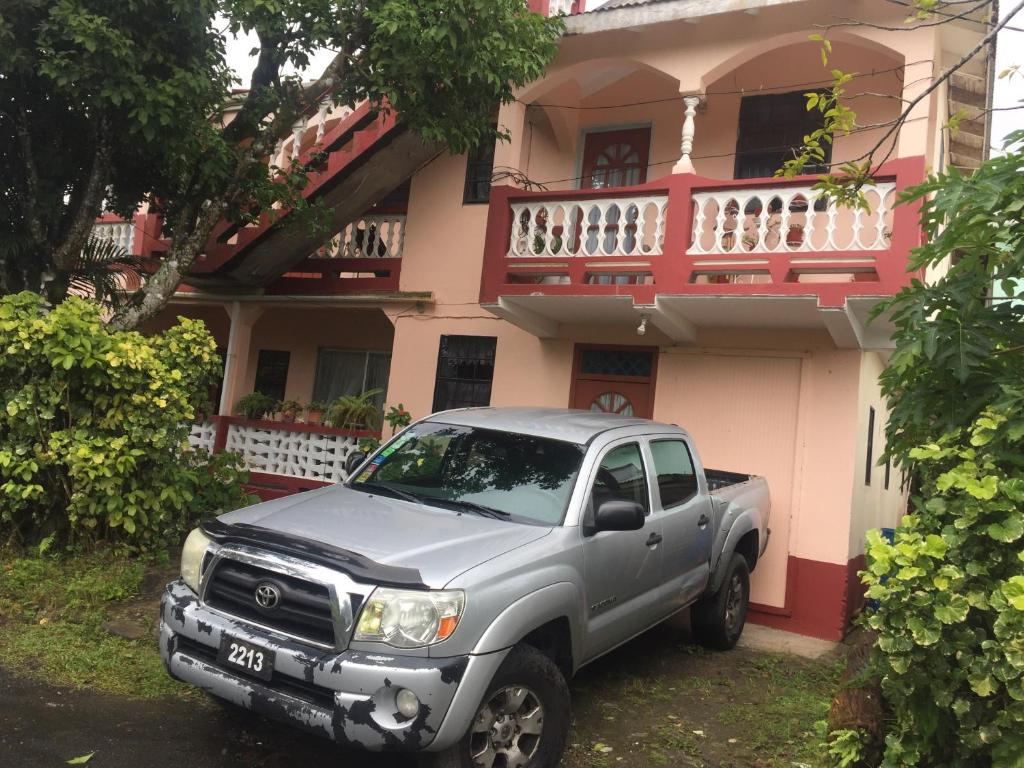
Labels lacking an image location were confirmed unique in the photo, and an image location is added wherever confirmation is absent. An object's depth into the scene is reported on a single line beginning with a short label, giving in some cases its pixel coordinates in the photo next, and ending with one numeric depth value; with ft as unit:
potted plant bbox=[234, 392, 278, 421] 33.96
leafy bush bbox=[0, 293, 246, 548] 19.43
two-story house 23.67
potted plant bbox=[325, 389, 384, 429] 31.71
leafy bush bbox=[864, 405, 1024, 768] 8.64
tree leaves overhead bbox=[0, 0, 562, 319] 21.36
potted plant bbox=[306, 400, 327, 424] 33.35
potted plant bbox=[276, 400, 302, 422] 33.99
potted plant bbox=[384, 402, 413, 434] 30.49
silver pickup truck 10.21
